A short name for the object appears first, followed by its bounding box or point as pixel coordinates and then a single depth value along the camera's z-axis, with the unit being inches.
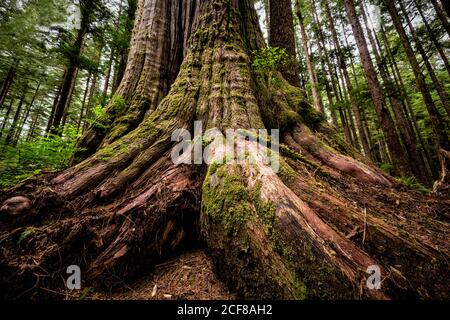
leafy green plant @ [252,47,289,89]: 129.7
